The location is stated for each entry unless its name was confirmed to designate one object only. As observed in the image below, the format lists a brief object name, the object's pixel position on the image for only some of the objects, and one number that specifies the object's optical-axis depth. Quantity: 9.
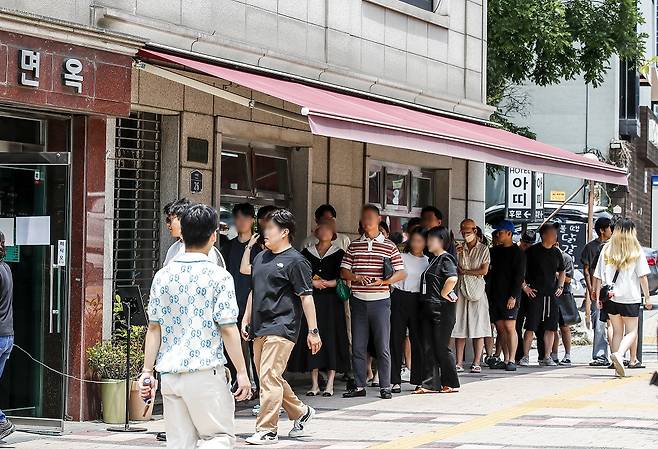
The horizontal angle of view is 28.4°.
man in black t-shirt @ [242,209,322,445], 9.89
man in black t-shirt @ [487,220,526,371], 16.02
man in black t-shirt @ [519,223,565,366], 16.52
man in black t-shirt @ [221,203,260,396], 12.19
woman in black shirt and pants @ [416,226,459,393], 13.45
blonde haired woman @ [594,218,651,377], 15.17
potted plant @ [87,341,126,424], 11.00
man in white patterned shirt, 6.61
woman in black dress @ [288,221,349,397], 13.34
